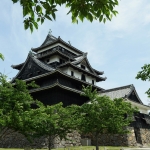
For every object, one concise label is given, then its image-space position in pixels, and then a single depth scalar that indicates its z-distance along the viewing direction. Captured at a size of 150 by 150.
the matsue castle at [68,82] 23.97
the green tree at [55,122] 14.04
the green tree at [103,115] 14.35
